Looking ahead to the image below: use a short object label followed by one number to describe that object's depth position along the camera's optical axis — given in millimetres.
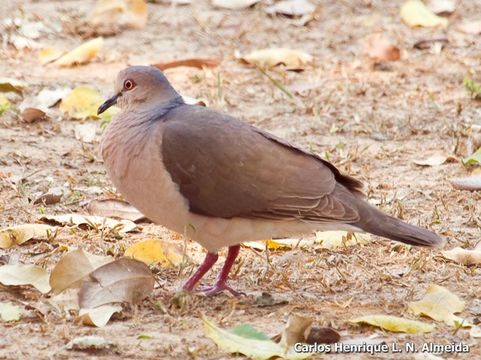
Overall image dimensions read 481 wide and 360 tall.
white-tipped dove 8664
